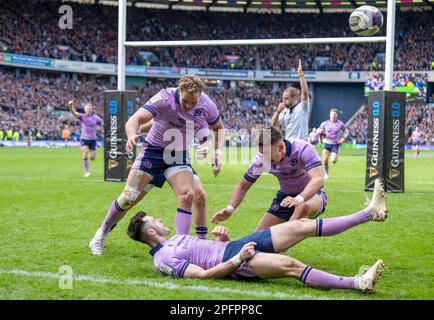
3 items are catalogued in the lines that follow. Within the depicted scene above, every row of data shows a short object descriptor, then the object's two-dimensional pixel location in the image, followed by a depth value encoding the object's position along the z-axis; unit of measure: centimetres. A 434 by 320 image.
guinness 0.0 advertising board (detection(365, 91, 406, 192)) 1309
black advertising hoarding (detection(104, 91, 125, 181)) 1472
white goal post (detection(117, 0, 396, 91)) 1212
